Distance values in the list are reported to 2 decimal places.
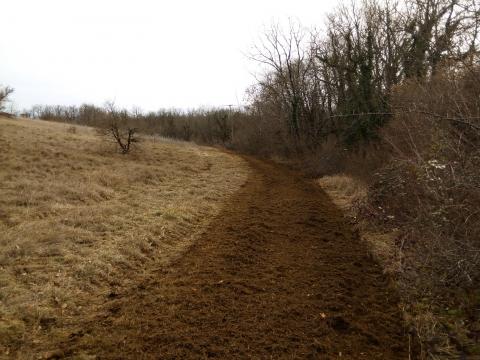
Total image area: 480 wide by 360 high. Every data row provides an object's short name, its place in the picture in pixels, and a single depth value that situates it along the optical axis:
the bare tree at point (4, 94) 31.54
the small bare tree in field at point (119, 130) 20.00
